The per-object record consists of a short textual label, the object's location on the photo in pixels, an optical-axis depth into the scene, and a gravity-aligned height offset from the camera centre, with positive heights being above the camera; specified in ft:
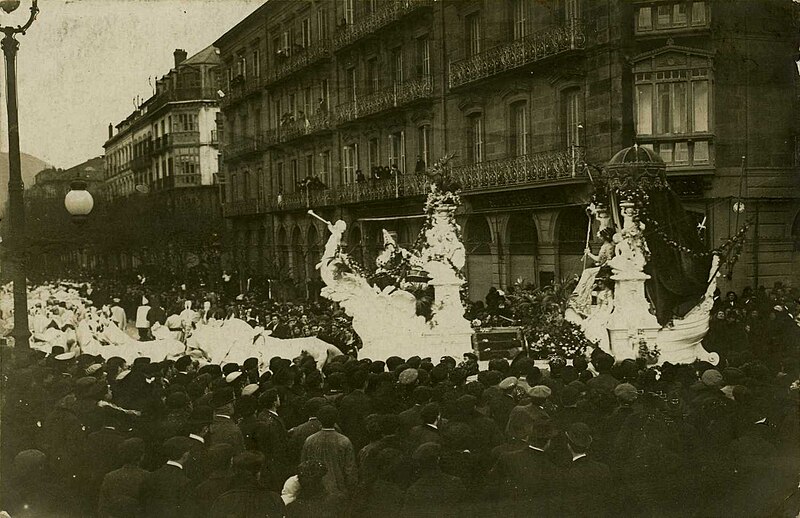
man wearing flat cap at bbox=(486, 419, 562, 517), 23.06 -7.54
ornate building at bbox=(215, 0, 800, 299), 38.42 +7.05
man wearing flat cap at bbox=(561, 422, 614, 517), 22.97 -7.66
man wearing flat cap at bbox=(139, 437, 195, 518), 22.34 -7.39
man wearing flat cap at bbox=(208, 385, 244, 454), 25.12 -6.27
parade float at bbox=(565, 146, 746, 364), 37.14 -2.01
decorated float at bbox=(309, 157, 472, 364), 41.78 -3.04
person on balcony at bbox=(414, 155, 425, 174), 47.39 +4.58
